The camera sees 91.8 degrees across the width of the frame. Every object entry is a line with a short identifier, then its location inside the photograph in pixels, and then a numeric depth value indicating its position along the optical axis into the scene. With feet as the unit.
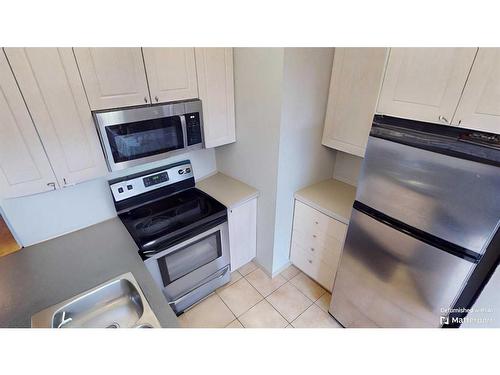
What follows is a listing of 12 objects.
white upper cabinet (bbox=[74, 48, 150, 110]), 3.89
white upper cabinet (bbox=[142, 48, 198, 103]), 4.51
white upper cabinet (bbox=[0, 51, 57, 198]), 3.39
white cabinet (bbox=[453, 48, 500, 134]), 3.12
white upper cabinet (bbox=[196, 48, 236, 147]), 5.26
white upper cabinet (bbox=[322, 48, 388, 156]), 4.86
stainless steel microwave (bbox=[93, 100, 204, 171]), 4.39
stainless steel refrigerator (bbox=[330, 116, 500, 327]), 3.20
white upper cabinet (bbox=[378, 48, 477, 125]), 3.35
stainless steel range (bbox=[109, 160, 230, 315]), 5.19
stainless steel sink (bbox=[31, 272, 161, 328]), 3.45
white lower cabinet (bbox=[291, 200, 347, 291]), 5.92
